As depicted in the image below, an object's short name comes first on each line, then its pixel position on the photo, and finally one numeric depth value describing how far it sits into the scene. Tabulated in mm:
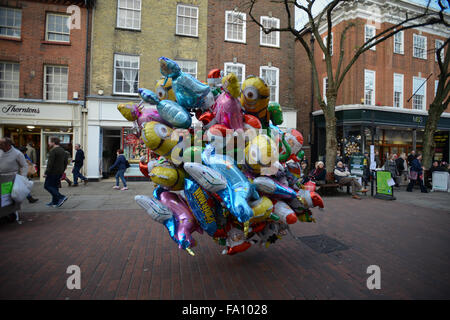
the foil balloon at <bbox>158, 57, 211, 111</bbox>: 2510
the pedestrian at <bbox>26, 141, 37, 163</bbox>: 10680
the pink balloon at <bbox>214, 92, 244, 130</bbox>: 2508
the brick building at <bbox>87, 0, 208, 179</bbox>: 12273
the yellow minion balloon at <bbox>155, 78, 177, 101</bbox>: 2895
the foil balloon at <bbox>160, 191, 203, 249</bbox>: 2545
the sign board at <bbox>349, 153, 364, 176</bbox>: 10180
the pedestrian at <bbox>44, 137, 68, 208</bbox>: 6273
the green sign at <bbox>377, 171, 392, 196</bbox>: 8388
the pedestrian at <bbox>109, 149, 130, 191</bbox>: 9695
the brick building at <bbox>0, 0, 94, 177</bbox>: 11531
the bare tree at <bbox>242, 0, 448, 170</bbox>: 9320
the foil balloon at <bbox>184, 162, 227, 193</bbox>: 2248
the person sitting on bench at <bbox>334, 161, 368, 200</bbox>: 8734
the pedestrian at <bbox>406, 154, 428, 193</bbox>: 10773
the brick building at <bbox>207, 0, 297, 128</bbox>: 13656
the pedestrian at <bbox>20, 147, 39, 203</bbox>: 6996
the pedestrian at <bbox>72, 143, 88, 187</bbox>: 10281
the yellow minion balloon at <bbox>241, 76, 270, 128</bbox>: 2514
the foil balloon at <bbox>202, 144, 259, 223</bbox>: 2178
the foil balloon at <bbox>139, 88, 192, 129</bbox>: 2525
